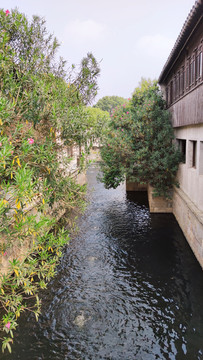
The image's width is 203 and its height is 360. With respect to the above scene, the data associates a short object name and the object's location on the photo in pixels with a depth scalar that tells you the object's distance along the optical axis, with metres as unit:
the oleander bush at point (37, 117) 5.81
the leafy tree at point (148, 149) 16.12
